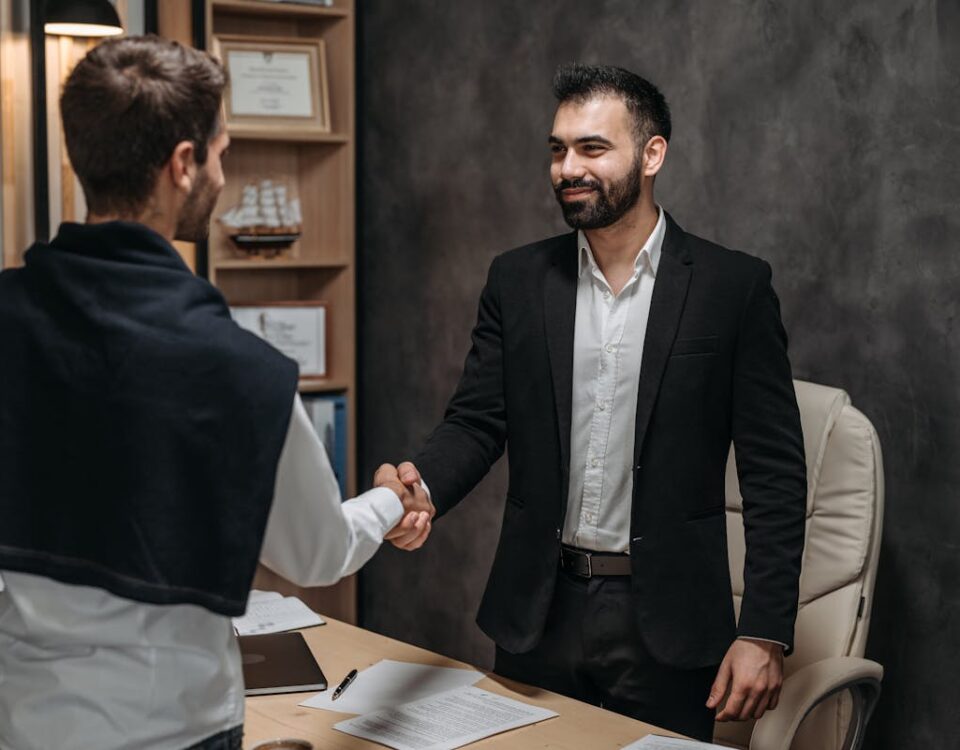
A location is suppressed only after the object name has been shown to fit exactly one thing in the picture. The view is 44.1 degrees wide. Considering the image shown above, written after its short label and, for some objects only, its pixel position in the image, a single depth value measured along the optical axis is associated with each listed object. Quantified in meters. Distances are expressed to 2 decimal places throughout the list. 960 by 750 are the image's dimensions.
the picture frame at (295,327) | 3.94
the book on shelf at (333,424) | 4.00
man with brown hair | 1.26
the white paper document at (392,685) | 1.93
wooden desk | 1.78
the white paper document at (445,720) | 1.78
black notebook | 1.99
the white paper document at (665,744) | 1.76
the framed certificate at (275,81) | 3.83
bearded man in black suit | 2.16
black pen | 1.96
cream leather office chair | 2.23
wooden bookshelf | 3.97
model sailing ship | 3.93
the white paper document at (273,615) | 2.35
